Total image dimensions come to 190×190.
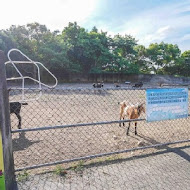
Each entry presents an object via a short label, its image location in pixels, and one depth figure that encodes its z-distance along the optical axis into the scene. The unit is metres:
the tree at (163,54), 30.63
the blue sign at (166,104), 2.92
